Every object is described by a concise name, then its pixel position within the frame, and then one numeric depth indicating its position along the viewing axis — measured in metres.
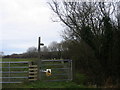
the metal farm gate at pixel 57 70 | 12.44
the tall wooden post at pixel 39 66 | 12.20
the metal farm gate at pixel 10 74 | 11.82
